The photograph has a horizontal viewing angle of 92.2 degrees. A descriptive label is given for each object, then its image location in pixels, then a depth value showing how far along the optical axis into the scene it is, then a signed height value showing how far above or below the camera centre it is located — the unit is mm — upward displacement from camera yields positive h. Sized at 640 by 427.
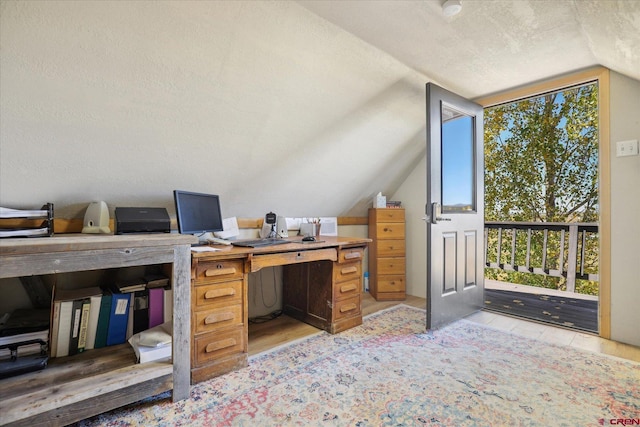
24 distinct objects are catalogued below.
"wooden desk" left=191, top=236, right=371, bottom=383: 1762 -529
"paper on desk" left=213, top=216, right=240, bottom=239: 2420 -108
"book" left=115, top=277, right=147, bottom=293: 1752 -405
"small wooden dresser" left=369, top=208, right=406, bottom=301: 3391 -424
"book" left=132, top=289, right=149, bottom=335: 1784 -557
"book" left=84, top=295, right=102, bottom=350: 1642 -567
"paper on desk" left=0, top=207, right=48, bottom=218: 1399 +7
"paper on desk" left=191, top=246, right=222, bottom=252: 1810 -202
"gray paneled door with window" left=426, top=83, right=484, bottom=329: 2475 +79
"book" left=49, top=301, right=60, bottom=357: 1542 -575
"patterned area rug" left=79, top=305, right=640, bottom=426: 1436 -938
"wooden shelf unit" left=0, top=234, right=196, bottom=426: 1218 -722
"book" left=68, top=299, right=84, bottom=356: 1590 -574
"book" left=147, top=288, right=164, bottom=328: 1813 -540
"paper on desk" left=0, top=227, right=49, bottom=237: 1382 -78
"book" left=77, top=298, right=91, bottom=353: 1614 -575
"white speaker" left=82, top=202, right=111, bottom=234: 1781 -21
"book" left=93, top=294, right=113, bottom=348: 1669 -579
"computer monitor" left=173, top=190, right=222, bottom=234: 1966 +24
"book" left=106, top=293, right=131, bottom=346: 1699 -577
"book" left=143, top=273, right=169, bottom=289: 1844 -398
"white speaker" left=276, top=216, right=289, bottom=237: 2676 -99
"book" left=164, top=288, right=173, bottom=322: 1831 -526
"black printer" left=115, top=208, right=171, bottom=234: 1775 -28
